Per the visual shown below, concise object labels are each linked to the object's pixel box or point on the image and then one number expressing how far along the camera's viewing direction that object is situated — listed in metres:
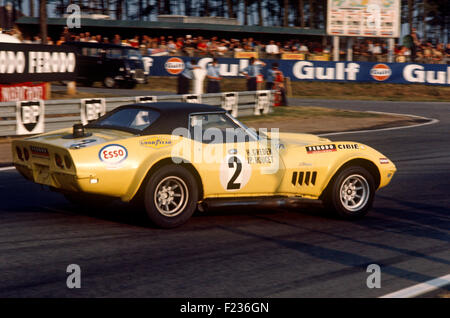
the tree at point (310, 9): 77.04
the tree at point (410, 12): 73.96
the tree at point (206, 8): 82.19
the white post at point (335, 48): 37.78
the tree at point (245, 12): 72.50
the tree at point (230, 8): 74.70
